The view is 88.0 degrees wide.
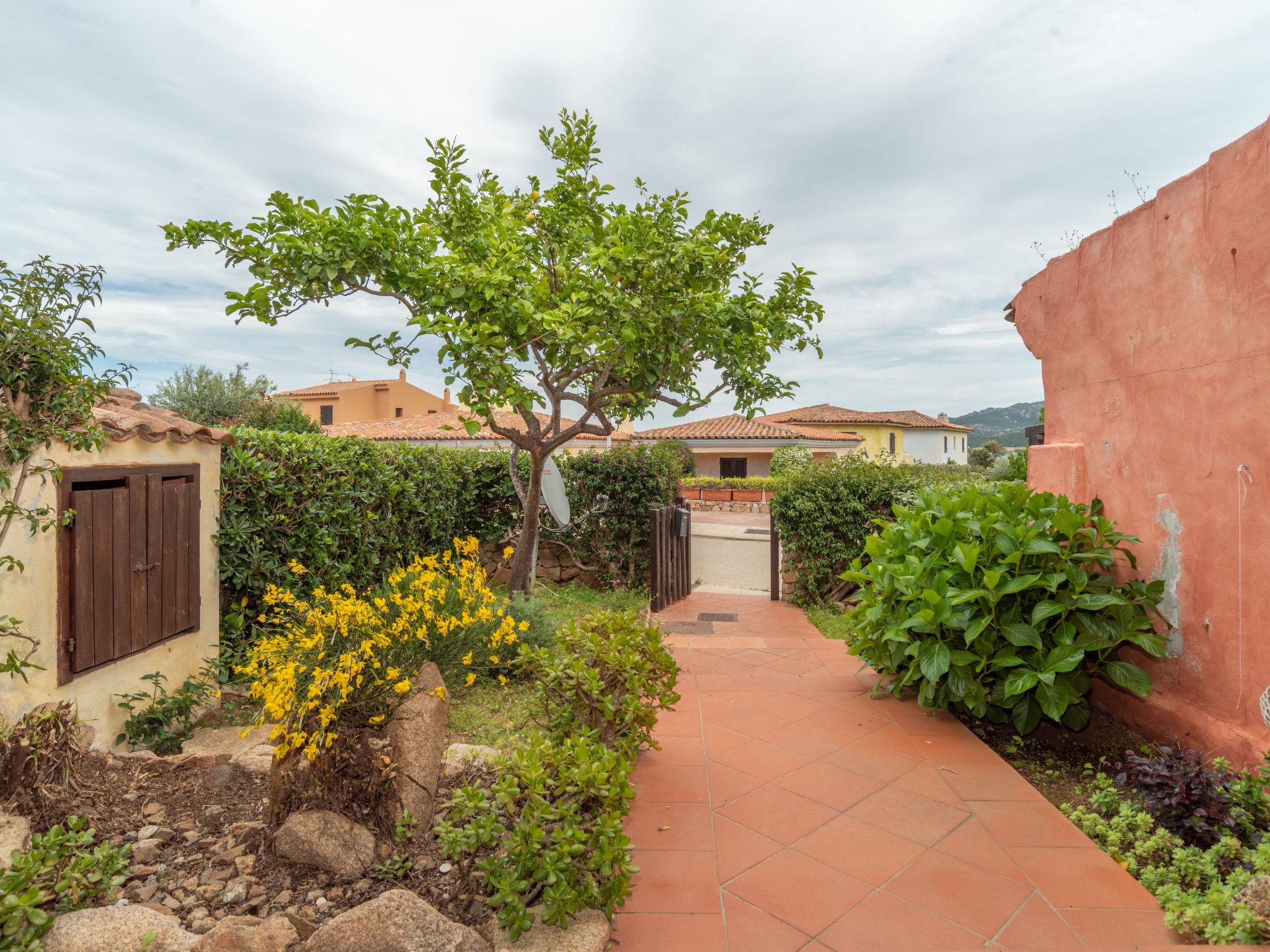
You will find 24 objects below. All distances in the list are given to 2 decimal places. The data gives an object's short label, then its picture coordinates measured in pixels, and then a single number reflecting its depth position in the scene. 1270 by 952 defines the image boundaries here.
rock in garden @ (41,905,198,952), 1.85
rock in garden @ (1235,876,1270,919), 1.98
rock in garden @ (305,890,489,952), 1.93
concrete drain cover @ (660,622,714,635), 7.20
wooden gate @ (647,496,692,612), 8.44
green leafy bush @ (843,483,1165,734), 3.69
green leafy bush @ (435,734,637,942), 2.03
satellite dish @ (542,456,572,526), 8.17
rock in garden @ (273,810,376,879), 2.46
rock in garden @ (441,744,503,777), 3.28
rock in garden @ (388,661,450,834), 2.80
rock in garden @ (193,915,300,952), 1.87
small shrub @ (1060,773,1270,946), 2.05
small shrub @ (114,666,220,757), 3.85
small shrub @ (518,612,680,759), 3.10
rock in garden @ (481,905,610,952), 1.98
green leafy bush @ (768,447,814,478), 23.56
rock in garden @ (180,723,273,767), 3.39
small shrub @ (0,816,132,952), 1.75
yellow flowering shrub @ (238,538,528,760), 2.66
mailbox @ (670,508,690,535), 8.95
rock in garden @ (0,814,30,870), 2.23
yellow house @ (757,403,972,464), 41.44
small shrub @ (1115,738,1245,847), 2.78
